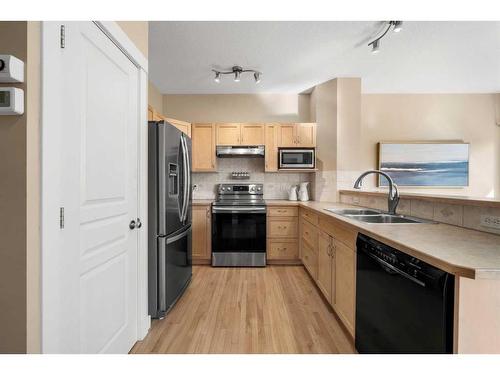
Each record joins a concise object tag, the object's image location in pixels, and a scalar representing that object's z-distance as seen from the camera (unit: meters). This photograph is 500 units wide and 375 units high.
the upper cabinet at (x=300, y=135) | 3.67
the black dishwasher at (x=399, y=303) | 0.87
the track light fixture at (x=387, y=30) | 2.13
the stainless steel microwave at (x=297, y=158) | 3.60
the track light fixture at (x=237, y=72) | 3.10
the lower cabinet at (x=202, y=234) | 3.36
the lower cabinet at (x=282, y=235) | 3.38
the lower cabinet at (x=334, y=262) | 1.68
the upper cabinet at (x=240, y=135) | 3.70
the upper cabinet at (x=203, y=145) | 3.70
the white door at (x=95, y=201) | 1.03
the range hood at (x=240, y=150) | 3.61
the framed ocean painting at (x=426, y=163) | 3.87
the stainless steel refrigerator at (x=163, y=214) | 1.97
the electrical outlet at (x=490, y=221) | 1.28
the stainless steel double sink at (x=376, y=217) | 1.82
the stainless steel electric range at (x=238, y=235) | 3.27
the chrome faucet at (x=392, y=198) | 2.06
